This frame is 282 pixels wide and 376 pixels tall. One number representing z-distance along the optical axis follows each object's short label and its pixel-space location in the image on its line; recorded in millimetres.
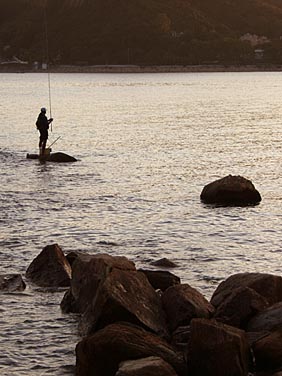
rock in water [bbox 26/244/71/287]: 19109
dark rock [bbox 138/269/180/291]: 17891
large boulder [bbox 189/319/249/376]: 13242
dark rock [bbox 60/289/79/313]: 17234
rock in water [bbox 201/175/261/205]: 29609
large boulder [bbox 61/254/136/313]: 16125
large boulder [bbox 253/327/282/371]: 13703
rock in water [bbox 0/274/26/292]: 18938
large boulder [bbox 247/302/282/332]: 14555
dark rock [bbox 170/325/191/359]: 14609
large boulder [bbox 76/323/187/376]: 13039
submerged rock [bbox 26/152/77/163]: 42875
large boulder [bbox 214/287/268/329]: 15141
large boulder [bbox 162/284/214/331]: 15273
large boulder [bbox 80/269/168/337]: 14297
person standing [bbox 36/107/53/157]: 41703
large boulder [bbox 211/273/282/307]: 16031
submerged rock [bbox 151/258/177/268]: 21098
